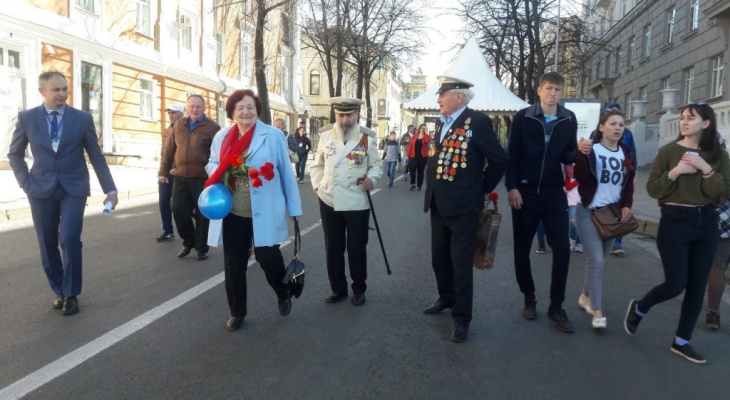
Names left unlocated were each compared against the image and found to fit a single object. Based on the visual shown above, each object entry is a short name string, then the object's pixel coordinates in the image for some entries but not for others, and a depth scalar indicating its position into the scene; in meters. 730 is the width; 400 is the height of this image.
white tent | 19.69
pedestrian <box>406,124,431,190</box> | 16.66
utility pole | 25.70
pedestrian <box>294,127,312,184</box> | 18.28
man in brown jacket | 6.71
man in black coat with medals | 4.27
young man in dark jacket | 4.55
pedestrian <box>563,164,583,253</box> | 6.04
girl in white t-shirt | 4.53
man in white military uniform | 4.95
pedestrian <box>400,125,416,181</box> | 19.33
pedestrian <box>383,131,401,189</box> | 18.20
